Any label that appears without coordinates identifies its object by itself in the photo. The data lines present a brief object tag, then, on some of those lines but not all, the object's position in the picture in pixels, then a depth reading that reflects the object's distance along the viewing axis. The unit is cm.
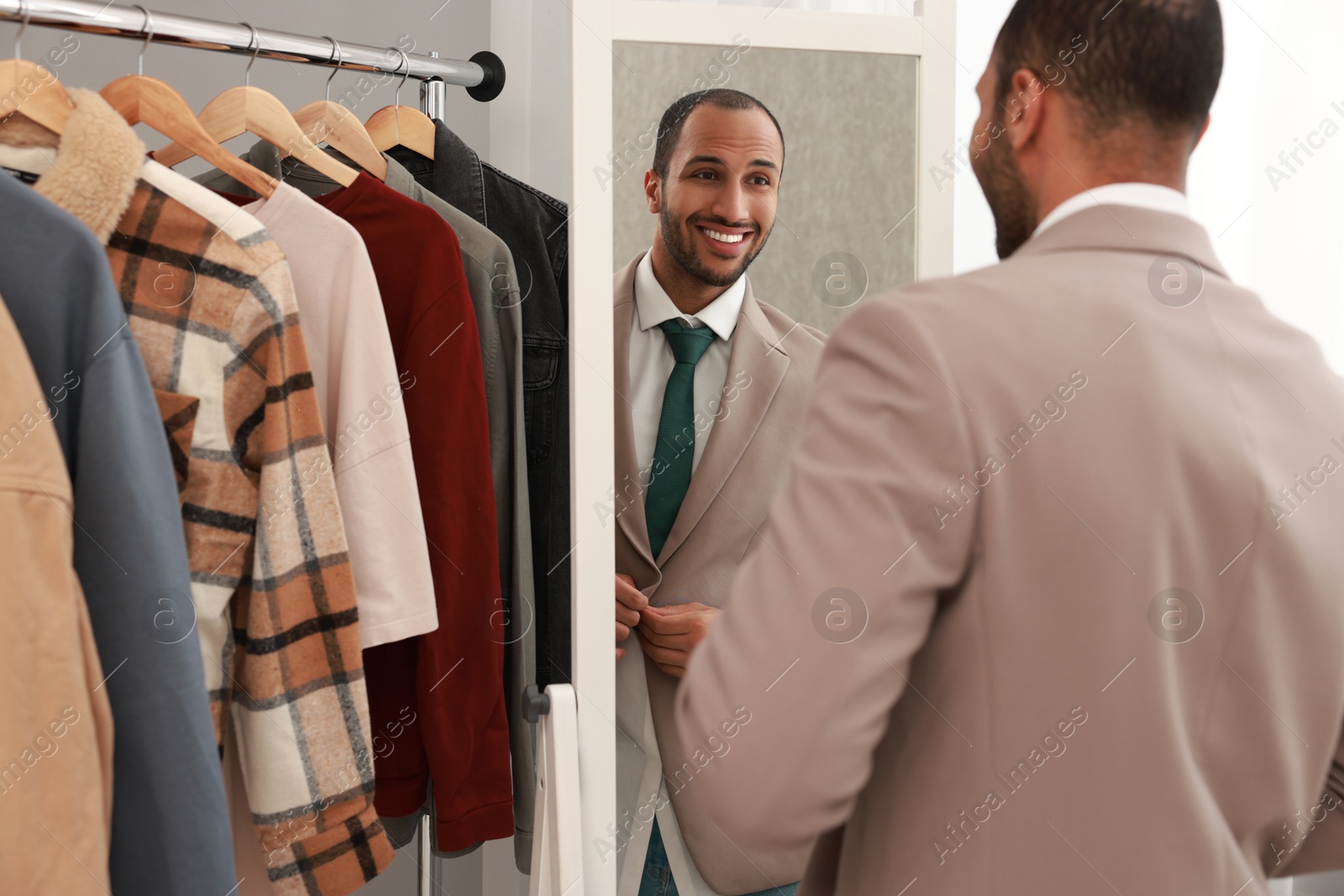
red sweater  109
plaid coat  93
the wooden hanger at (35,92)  92
